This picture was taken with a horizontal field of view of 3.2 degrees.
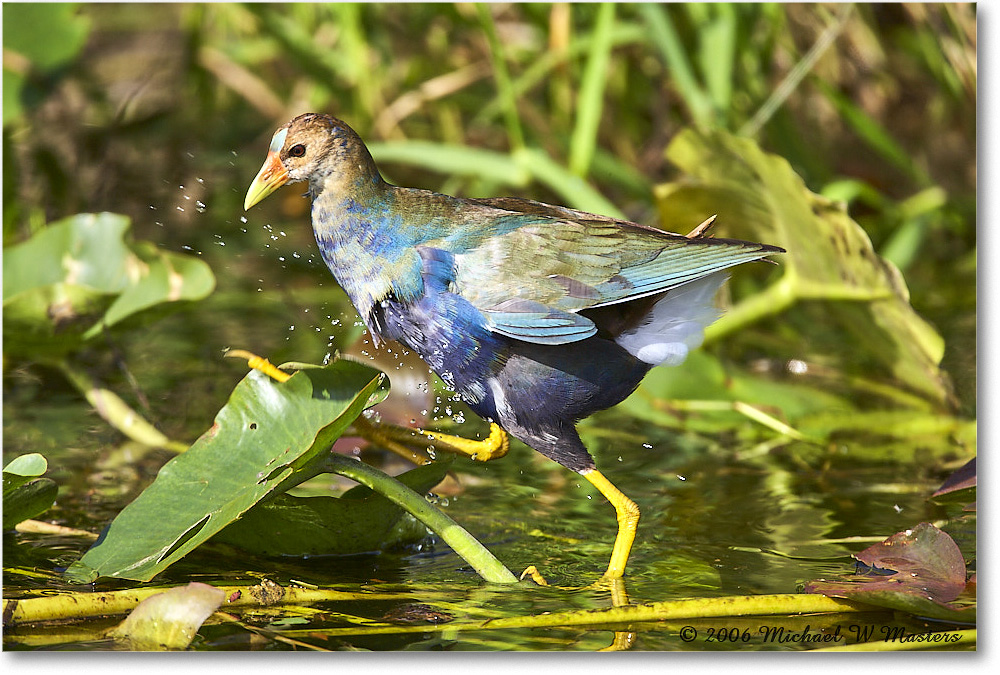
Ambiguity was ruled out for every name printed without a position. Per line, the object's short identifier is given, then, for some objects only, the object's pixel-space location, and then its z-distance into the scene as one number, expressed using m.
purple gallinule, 9.79
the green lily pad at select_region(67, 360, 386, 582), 9.78
